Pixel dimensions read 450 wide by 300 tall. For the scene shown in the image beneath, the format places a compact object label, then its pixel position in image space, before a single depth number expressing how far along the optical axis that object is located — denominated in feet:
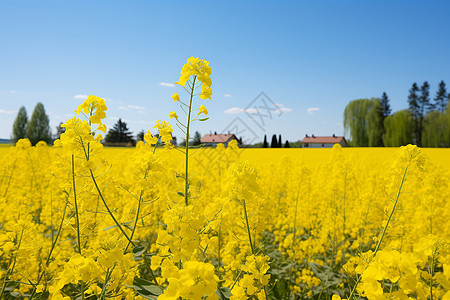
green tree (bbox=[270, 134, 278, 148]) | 122.93
